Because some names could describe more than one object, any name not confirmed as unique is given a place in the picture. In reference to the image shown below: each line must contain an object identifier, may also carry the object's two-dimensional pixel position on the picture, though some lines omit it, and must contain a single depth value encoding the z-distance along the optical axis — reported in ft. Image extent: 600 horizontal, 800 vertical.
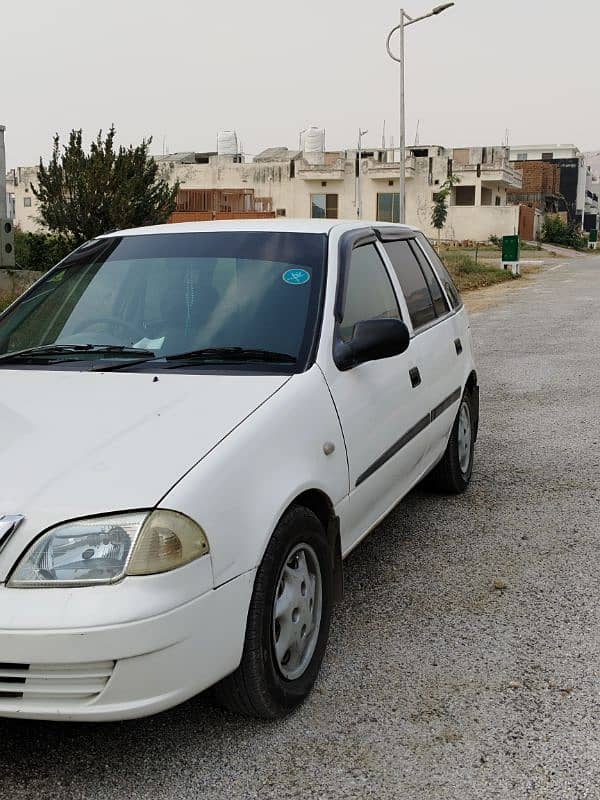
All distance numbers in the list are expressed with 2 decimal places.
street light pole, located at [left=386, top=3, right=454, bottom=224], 113.39
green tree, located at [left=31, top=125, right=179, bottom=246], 76.74
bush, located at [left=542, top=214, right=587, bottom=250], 238.50
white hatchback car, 8.78
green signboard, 101.04
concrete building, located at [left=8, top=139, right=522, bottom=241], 238.27
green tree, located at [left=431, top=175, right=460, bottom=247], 219.00
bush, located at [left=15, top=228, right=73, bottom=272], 74.13
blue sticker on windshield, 13.39
